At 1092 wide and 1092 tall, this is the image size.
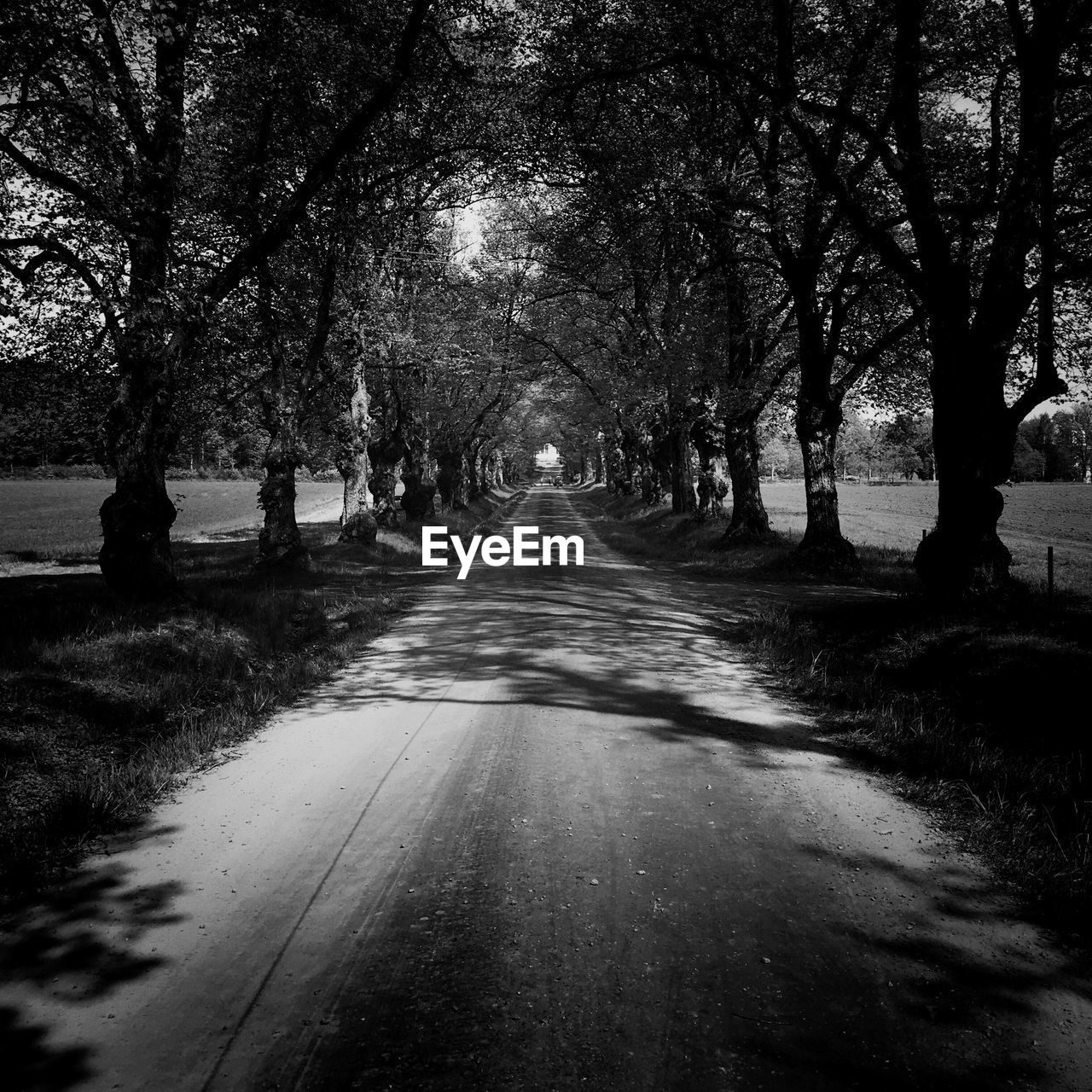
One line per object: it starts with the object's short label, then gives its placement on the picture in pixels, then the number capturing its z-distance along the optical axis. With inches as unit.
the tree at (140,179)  333.1
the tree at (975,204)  335.0
